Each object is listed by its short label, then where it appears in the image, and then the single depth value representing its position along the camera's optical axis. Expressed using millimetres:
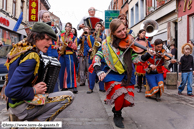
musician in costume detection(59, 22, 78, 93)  5746
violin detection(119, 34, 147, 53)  3236
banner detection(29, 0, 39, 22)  20984
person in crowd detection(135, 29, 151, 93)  6732
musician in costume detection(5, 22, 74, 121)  2049
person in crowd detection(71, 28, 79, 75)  6491
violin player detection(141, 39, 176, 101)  5193
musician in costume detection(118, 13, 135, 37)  4722
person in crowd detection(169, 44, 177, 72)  10569
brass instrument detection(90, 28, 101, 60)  6227
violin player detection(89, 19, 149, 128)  3146
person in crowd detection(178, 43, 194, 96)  6285
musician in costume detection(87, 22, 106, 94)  6168
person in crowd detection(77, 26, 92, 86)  7872
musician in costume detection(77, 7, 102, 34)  7230
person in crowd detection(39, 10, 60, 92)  4668
